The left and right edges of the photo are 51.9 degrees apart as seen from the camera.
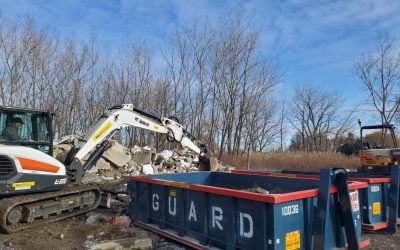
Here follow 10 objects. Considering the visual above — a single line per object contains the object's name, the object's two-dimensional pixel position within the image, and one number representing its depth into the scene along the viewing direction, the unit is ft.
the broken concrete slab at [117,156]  59.00
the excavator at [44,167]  26.71
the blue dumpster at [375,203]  23.31
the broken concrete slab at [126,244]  21.63
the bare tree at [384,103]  118.21
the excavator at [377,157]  37.60
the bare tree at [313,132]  184.44
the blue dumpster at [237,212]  16.12
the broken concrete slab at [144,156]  63.53
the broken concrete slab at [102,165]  56.80
